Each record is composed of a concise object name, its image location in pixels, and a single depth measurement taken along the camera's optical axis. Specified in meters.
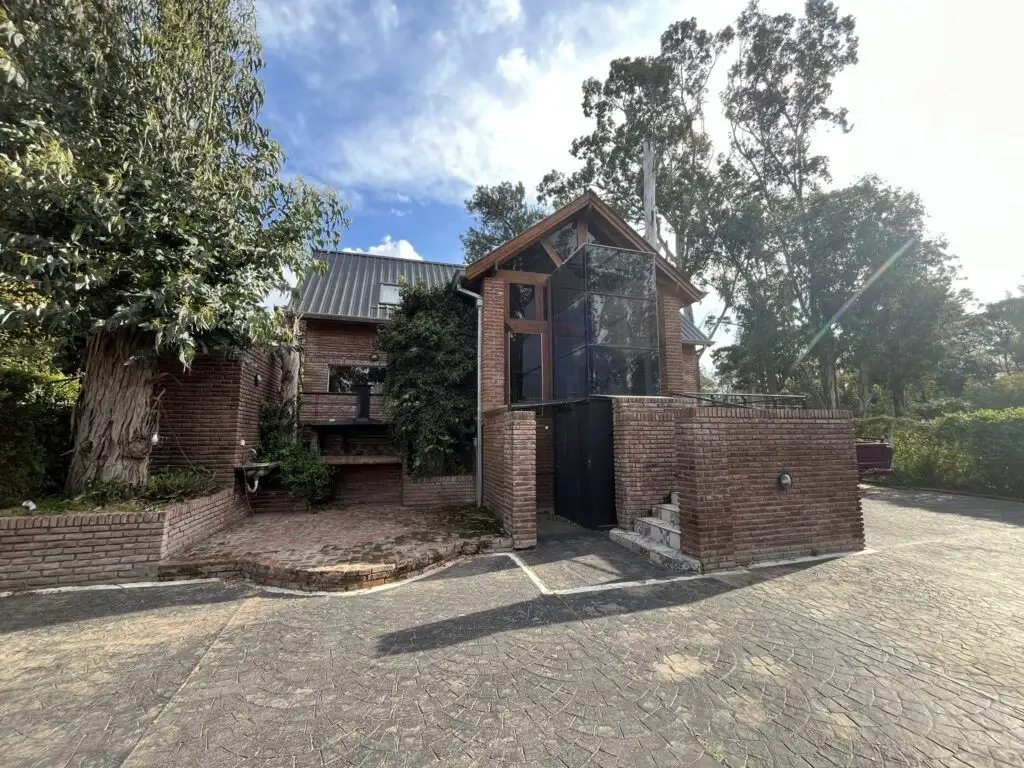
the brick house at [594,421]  5.23
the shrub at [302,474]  8.08
